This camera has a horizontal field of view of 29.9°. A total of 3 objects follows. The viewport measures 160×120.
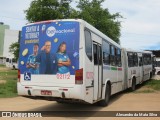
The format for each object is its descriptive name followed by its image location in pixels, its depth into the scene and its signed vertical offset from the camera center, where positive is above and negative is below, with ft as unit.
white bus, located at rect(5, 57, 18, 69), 200.88 +1.48
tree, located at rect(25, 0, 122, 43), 94.22 +18.26
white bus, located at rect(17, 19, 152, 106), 31.73 +0.37
